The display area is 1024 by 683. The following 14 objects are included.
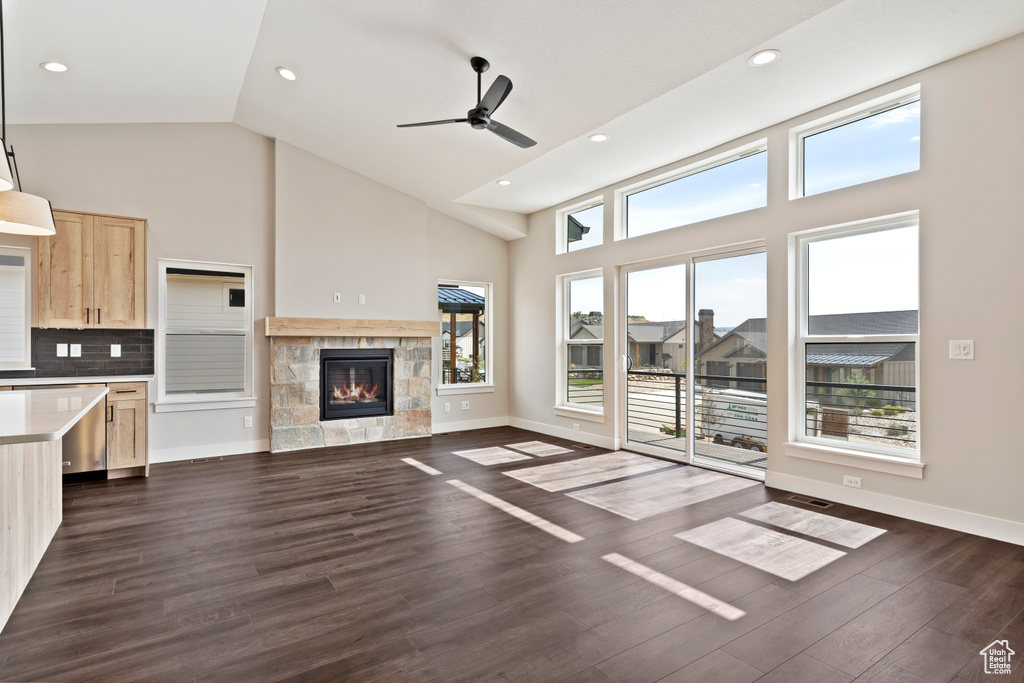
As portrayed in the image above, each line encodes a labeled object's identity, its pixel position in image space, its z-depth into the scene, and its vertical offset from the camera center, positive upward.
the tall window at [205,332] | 5.56 +0.15
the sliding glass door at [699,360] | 4.68 -0.13
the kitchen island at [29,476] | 2.02 -0.66
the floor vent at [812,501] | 3.88 -1.15
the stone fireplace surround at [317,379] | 5.90 -0.40
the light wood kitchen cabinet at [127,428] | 4.64 -0.74
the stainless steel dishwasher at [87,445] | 4.50 -0.86
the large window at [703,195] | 4.68 +1.49
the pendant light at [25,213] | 2.69 +0.69
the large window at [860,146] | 3.67 +1.51
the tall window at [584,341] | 6.31 +0.07
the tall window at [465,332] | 7.33 +0.21
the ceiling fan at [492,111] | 3.35 +1.60
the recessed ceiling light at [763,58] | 3.29 +1.83
